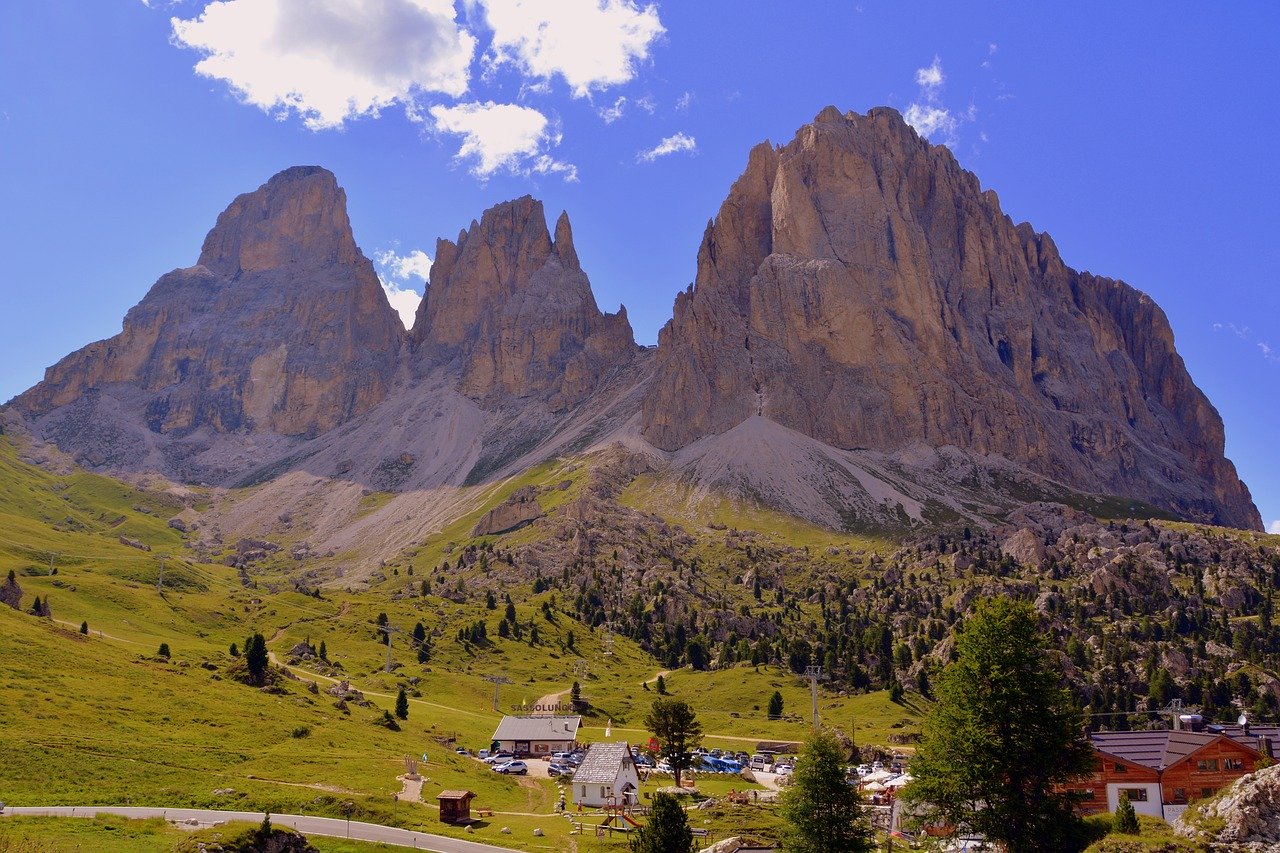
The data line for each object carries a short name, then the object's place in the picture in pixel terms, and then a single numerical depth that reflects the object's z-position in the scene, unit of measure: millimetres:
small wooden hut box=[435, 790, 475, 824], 68938
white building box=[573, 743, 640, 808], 81000
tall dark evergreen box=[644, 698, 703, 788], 94000
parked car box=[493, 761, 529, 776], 97312
